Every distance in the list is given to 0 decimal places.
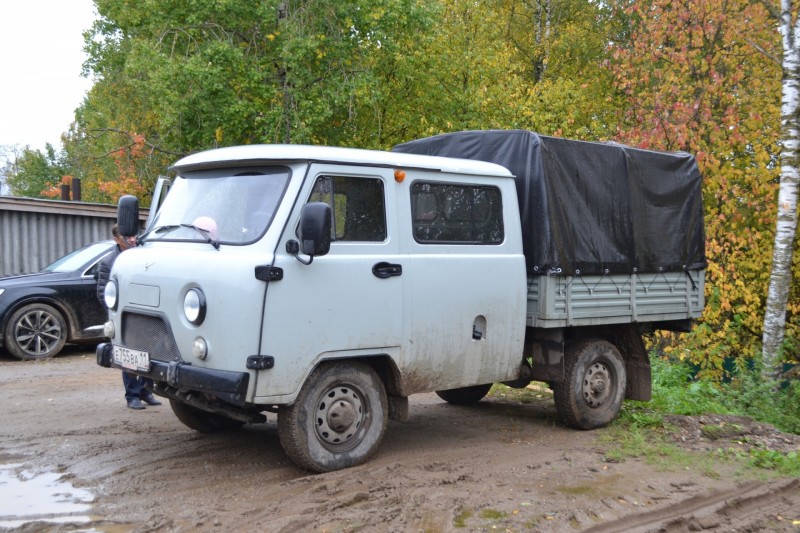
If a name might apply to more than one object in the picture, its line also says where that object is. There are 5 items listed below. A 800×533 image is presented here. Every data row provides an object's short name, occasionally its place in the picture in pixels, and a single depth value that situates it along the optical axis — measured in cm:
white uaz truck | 548
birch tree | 1092
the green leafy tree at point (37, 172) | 5259
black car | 1170
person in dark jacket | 799
